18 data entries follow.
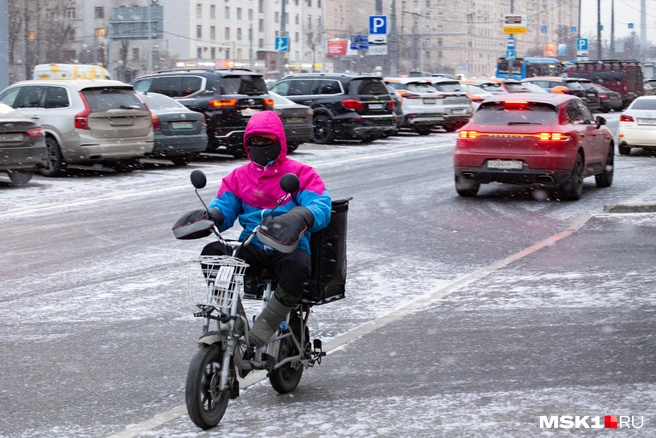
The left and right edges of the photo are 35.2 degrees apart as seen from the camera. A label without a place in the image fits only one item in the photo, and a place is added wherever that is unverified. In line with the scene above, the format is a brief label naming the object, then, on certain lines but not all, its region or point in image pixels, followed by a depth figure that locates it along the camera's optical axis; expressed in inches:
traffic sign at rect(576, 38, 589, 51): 3099.2
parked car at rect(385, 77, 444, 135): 1219.9
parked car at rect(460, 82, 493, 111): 1429.6
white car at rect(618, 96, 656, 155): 920.9
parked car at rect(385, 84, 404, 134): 1115.4
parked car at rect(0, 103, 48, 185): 619.2
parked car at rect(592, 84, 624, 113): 1845.5
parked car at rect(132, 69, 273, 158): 837.2
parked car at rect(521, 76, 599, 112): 1724.9
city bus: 2895.7
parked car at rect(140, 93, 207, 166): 762.2
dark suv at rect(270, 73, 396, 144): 1027.3
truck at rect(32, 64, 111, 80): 1343.5
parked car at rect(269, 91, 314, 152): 893.5
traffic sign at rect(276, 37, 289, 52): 1716.7
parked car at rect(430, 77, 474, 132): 1245.1
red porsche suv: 563.8
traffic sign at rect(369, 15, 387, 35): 1583.4
